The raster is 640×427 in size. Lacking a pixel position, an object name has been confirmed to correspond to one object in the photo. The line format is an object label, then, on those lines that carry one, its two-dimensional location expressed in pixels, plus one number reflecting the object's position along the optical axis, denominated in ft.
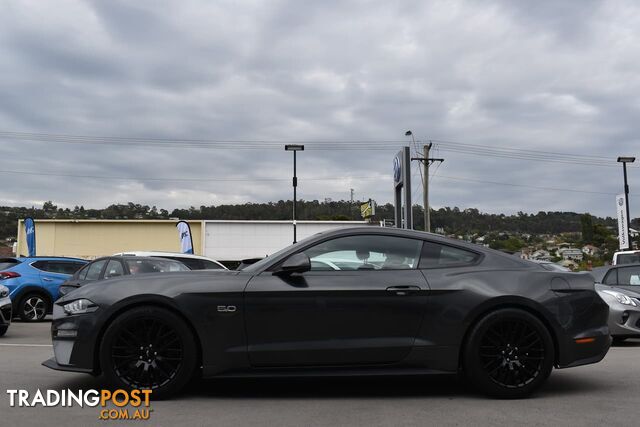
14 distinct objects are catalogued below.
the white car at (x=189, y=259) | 38.21
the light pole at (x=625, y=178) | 118.21
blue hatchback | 44.62
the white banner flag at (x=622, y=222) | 118.42
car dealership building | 145.89
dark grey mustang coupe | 16.06
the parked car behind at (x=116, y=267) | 34.30
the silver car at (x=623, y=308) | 30.68
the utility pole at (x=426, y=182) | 119.24
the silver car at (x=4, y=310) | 33.30
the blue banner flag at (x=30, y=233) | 111.04
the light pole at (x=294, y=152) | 107.14
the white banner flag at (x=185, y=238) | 99.19
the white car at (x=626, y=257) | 48.26
